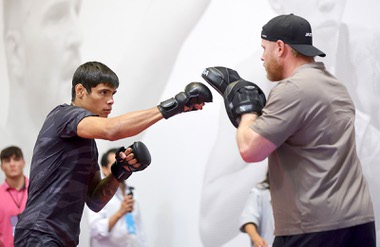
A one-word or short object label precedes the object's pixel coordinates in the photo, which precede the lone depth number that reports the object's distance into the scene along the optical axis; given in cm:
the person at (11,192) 555
